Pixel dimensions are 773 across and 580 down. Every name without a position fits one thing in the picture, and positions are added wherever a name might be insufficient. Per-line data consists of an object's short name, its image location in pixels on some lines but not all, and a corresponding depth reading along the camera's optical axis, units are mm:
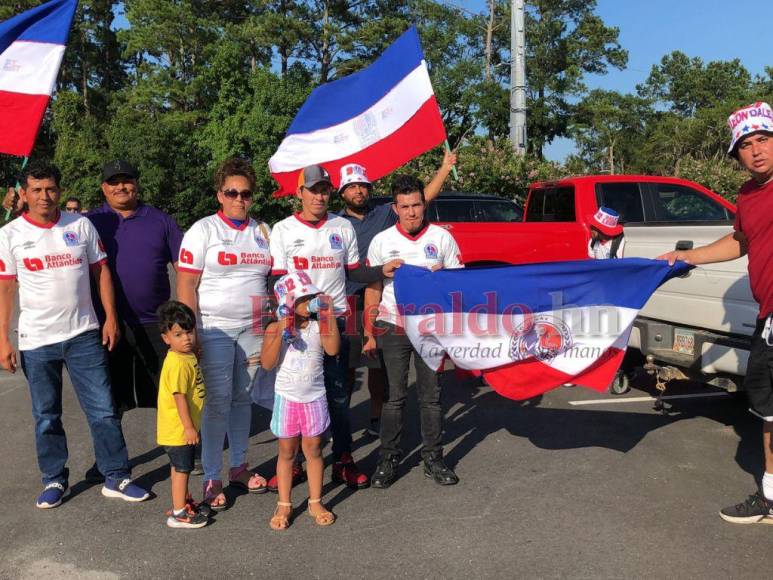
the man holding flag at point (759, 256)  3811
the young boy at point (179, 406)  3883
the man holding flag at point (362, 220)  4785
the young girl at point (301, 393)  3887
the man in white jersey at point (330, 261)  4207
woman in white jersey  4043
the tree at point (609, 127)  45688
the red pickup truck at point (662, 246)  4926
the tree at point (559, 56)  44438
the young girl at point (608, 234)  6406
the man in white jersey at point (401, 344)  4461
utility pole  19453
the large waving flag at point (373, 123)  6117
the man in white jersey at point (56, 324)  4066
